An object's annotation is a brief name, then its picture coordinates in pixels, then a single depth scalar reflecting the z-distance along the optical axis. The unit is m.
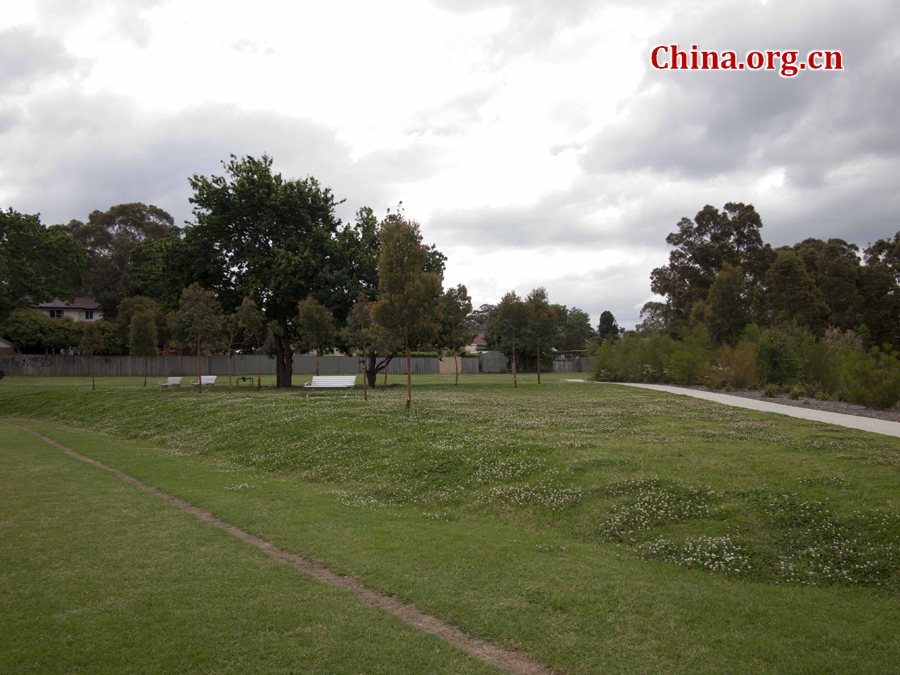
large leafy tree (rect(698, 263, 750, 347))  32.53
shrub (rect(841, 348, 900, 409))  17.66
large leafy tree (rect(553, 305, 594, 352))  89.15
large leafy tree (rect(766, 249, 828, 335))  37.88
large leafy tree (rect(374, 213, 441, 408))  18.42
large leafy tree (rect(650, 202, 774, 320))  48.81
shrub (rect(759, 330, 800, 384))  24.20
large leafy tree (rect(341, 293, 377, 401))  25.36
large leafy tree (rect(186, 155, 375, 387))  31.72
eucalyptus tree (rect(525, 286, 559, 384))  34.16
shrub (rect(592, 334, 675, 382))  34.56
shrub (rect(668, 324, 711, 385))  30.00
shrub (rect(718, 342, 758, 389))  25.44
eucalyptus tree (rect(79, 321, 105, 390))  35.56
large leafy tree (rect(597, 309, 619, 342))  116.99
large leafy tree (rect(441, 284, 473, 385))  35.81
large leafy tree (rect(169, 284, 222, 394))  27.41
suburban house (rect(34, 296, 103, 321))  76.07
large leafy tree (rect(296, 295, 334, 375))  28.03
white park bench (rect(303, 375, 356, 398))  27.52
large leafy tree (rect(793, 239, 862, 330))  41.66
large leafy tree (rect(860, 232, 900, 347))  43.12
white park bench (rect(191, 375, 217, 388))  31.02
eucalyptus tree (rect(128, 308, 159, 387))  37.34
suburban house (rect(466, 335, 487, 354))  93.75
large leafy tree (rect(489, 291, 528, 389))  33.94
